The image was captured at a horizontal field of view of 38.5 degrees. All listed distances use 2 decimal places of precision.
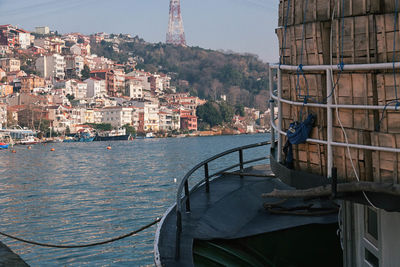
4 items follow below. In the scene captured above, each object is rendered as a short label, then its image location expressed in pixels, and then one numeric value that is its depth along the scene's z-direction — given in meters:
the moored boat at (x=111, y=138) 108.44
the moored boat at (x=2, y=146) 81.56
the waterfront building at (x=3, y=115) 103.75
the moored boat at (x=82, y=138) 106.00
